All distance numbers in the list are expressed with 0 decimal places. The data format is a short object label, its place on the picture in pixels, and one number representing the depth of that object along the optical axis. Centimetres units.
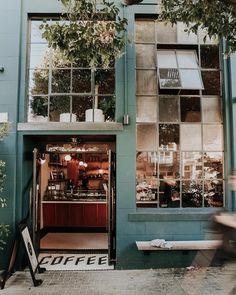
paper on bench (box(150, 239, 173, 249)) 755
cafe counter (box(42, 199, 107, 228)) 1196
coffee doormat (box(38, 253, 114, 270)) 795
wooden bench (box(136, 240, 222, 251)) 754
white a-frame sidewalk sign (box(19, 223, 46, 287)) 681
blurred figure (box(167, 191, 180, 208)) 816
